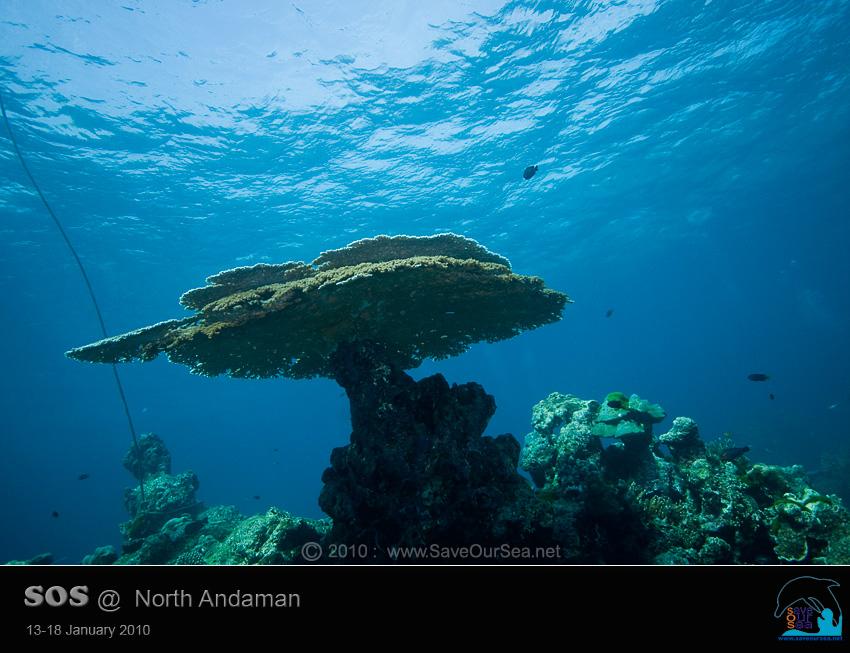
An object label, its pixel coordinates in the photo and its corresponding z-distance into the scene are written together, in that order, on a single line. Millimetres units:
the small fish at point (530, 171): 8628
